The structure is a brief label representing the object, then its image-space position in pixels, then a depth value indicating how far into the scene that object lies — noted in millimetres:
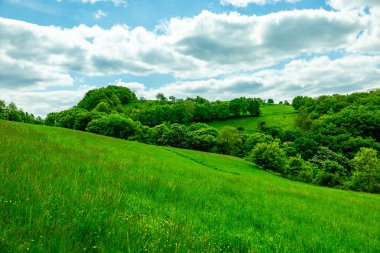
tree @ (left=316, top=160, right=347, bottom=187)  59550
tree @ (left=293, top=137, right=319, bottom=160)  91000
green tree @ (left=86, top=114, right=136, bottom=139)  101675
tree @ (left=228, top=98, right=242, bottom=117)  151750
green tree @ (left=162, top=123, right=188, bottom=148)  95875
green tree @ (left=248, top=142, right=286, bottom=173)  55938
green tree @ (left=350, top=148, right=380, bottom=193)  56344
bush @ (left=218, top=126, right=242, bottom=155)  97312
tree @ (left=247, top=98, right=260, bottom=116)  153750
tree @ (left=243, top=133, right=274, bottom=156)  93588
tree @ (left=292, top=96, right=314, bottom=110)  164312
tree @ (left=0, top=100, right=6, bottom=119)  110775
